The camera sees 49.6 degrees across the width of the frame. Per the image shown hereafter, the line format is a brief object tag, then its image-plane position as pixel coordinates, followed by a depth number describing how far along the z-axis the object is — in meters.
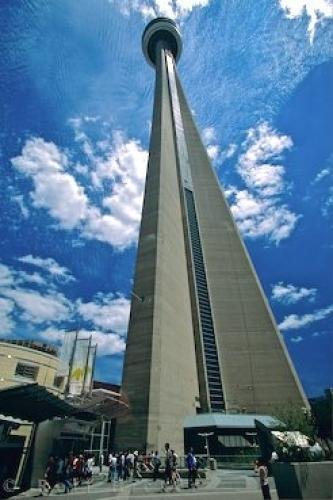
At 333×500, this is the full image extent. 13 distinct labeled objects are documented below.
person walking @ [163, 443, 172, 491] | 14.57
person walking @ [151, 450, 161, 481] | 17.56
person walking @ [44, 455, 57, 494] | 12.96
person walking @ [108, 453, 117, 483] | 16.56
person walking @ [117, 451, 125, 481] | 17.30
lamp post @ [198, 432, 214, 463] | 25.77
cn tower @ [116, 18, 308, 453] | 26.30
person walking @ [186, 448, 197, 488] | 14.58
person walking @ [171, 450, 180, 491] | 13.65
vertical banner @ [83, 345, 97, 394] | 31.72
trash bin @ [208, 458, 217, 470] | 21.58
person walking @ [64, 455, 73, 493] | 13.57
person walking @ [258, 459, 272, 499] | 9.16
